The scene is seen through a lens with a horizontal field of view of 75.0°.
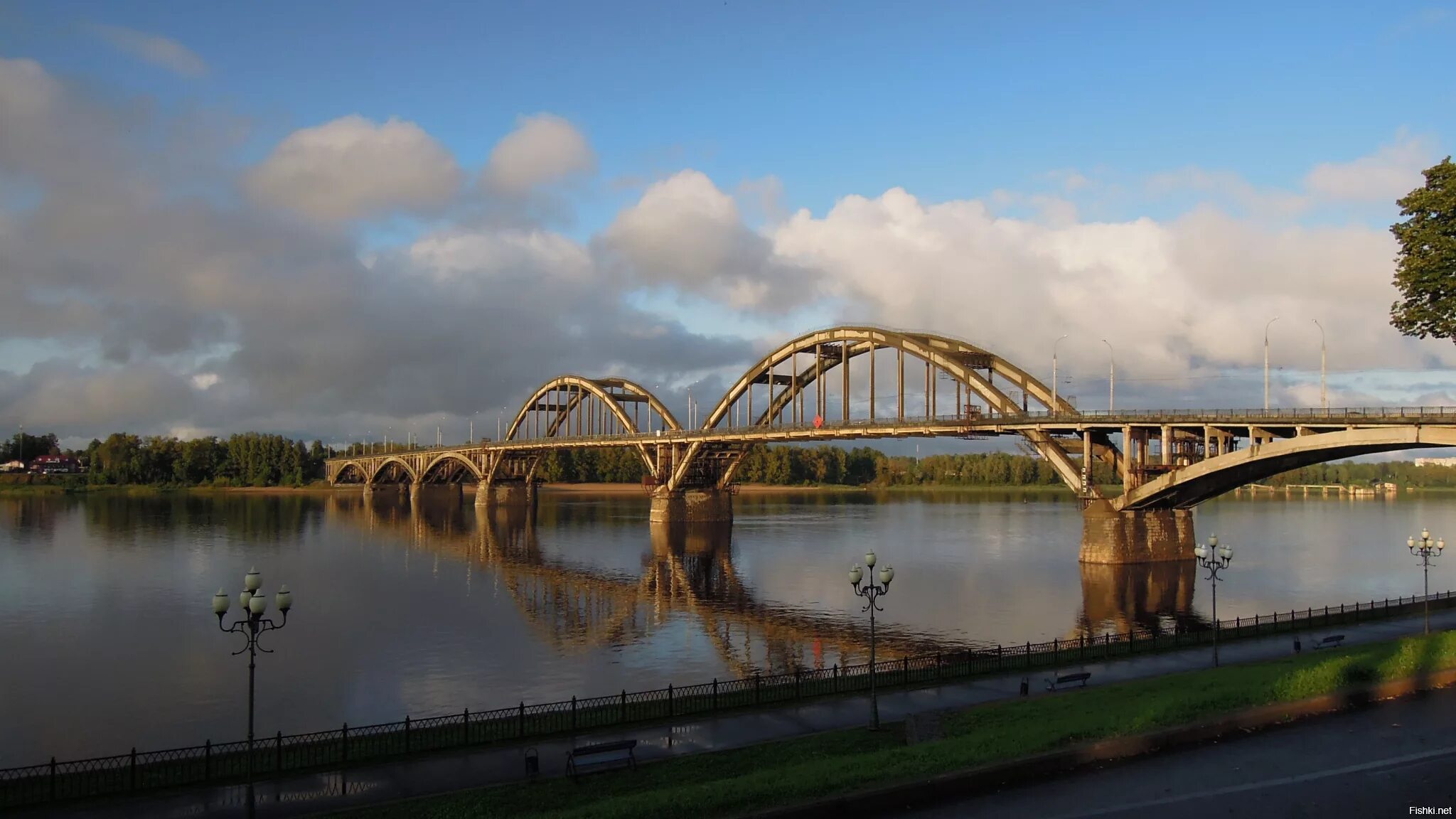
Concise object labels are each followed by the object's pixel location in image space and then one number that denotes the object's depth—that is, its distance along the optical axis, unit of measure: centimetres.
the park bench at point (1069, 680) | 2158
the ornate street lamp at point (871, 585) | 2025
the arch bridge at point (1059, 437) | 4841
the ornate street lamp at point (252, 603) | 1476
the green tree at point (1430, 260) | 3003
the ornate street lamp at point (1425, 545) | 3092
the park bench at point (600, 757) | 1557
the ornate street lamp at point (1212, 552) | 2800
